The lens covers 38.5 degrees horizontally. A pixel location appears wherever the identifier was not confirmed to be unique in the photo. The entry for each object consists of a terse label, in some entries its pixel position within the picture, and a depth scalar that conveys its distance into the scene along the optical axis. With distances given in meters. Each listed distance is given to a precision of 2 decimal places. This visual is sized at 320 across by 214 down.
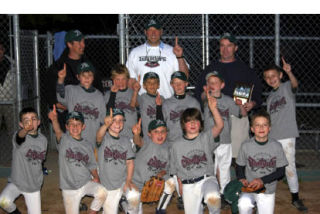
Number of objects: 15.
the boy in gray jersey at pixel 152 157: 5.65
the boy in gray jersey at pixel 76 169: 5.48
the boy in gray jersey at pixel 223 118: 6.11
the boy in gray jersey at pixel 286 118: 6.31
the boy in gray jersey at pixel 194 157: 5.47
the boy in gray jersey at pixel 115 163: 5.54
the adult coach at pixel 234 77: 6.39
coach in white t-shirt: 6.53
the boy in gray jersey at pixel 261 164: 5.34
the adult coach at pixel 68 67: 6.32
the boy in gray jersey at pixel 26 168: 5.59
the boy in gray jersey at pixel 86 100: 6.01
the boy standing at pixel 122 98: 6.14
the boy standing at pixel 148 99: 6.11
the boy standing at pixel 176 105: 6.06
